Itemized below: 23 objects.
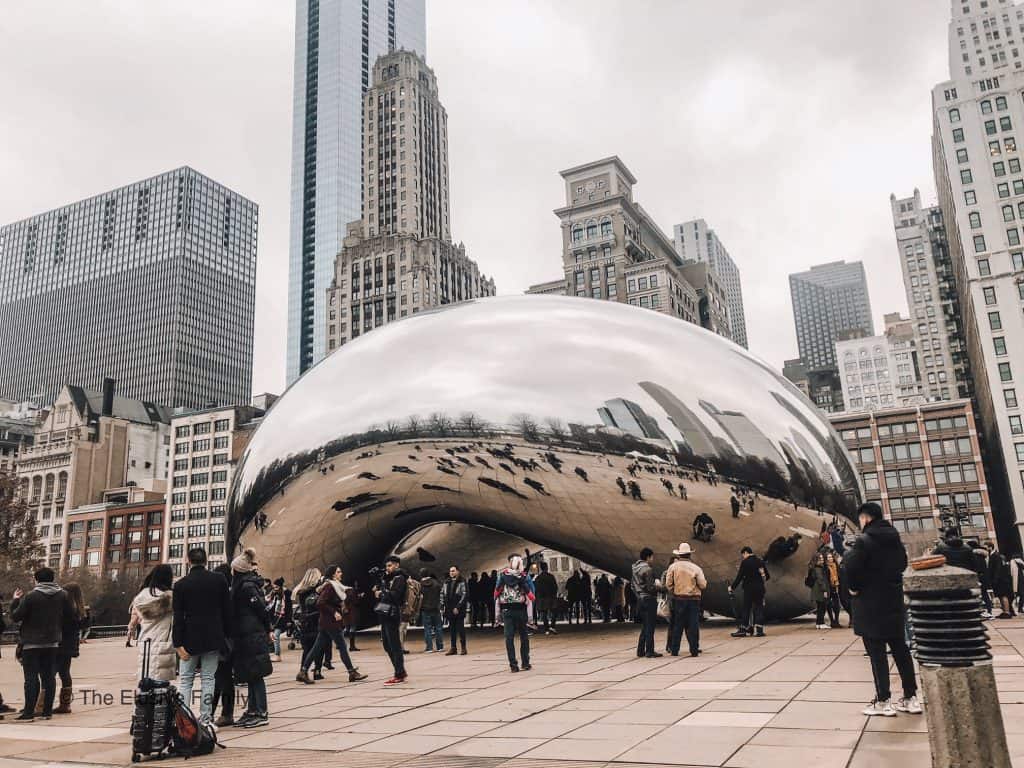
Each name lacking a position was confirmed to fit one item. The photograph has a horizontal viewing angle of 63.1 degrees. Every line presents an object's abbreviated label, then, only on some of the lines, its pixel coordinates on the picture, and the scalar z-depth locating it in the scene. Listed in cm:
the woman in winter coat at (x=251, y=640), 780
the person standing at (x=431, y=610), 1399
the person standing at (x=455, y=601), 1372
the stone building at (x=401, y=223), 12044
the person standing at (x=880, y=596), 639
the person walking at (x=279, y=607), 1389
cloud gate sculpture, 1299
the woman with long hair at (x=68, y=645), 938
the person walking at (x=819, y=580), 1371
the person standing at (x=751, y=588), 1280
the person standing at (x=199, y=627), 725
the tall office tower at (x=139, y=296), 16162
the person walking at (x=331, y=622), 1060
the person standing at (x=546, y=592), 1784
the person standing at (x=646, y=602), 1124
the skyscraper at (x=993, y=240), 8125
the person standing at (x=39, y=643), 897
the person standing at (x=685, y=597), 1099
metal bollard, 401
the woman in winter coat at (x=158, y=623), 750
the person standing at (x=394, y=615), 1012
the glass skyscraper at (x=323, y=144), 16938
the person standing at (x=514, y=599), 1071
